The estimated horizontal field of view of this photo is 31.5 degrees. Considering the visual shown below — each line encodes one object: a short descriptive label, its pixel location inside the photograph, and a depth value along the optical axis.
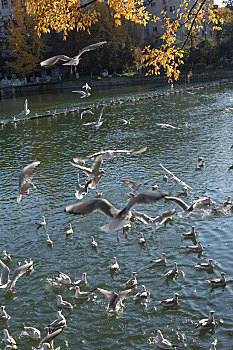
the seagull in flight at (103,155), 11.19
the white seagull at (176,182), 15.98
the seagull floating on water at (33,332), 8.91
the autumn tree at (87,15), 10.40
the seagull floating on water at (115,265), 11.24
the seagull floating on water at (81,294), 10.09
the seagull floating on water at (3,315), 9.65
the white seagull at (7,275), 10.46
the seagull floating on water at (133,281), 10.41
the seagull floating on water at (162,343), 8.30
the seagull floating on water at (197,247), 11.84
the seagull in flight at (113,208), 8.27
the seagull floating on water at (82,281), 10.47
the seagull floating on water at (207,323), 8.70
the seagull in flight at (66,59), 12.01
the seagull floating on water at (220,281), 10.21
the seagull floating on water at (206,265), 10.90
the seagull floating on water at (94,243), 12.60
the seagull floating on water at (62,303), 9.85
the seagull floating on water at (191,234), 12.55
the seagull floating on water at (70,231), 13.59
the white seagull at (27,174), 12.20
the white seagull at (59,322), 9.12
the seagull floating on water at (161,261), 11.28
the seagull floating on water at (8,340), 8.71
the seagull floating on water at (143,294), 9.87
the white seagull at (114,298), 9.27
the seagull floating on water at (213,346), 7.99
